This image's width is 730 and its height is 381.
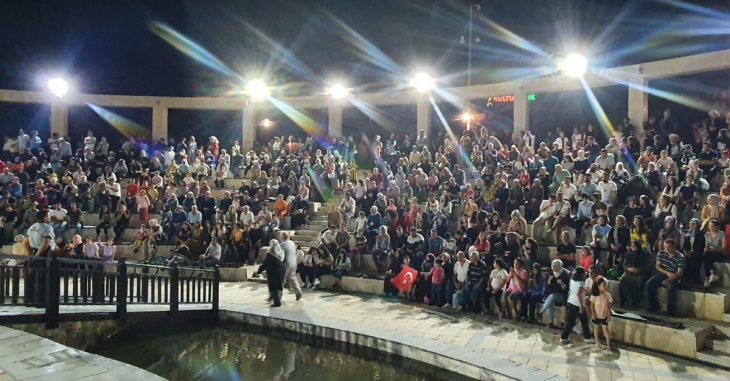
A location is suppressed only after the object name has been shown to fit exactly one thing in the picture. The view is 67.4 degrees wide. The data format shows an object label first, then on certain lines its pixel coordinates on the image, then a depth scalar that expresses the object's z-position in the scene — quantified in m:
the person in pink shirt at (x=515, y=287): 9.26
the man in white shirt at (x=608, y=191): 11.33
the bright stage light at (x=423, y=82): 19.93
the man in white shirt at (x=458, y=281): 10.12
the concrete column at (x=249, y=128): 23.94
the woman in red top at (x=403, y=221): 12.93
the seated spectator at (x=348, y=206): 14.96
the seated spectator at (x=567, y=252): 9.63
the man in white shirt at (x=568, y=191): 11.76
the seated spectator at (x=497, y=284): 9.58
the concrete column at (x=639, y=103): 15.68
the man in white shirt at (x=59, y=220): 14.92
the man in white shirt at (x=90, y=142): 20.41
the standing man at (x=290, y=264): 11.11
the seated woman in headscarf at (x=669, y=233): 8.98
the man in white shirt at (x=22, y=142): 19.80
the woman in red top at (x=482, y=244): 10.84
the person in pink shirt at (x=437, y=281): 10.42
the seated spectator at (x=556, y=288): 8.70
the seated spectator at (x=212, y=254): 13.28
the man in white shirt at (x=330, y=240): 13.05
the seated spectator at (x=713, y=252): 8.74
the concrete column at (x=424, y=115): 20.91
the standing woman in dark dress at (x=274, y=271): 10.43
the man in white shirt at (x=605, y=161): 12.95
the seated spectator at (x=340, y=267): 12.20
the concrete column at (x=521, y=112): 18.61
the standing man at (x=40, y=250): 7.77
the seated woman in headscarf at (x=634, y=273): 8.77
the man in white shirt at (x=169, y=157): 20.06
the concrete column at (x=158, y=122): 23.25
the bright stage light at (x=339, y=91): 21.91
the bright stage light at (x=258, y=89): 22.70
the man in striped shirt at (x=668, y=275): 8.36
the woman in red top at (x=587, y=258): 8.99
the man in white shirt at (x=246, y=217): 14.90
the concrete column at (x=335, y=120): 22.73
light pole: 20.34
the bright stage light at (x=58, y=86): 21.03
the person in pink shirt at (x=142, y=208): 15.96
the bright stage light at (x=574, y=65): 16.19
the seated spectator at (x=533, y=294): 9.15
